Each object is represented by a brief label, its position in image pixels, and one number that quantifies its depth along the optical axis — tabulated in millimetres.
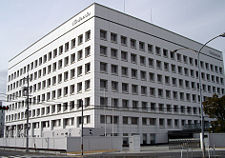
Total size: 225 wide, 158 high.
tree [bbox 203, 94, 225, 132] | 47369
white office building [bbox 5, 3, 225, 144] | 48562
